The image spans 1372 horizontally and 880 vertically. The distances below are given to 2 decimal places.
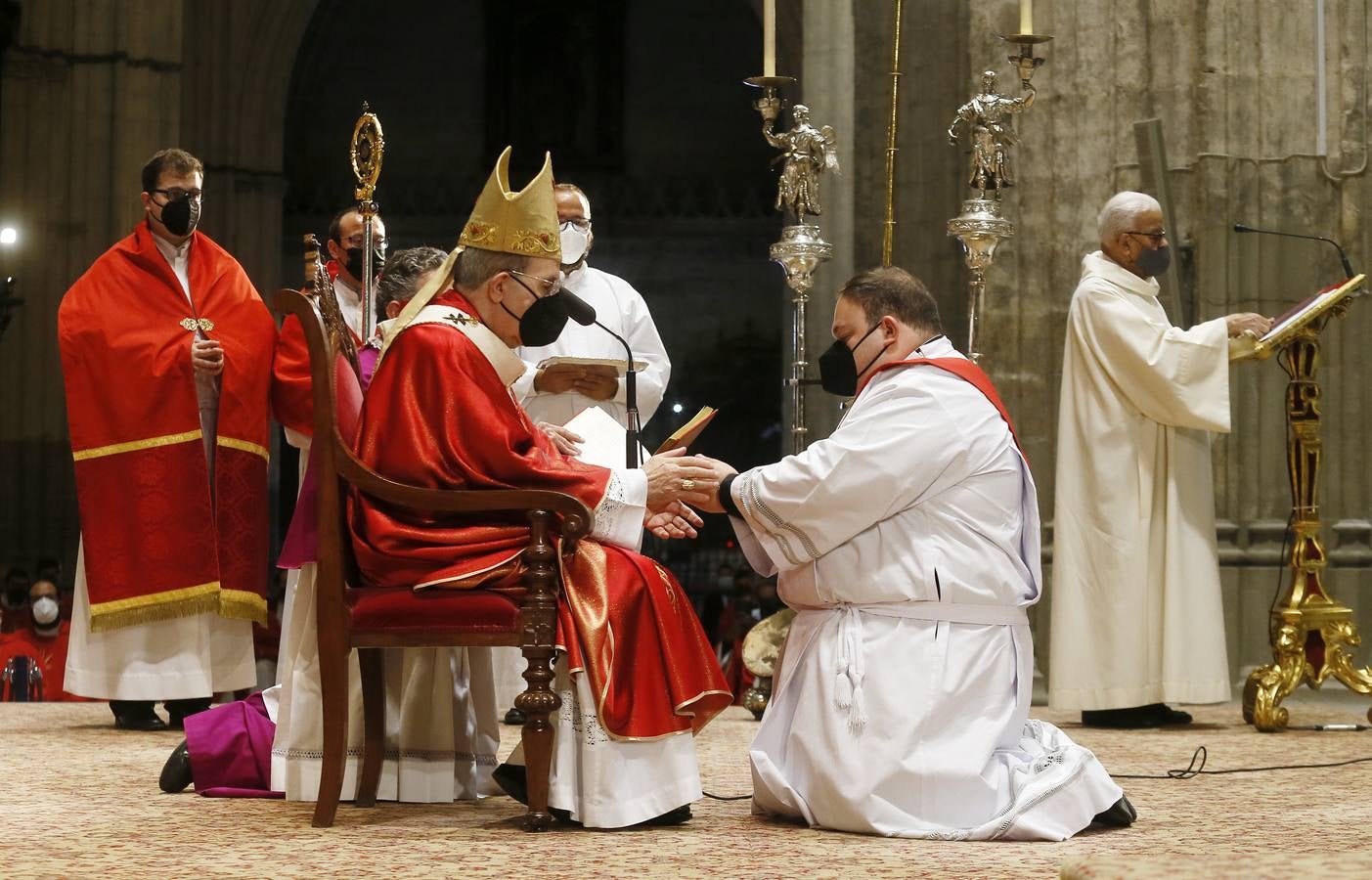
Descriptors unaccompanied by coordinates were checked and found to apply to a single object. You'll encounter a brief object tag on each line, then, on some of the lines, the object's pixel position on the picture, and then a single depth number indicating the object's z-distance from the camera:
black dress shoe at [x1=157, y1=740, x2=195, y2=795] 8.63
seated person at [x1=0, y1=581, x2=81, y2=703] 17.30
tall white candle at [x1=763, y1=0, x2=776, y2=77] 9.80
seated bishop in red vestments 7.36
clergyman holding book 11.80
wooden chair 7.20
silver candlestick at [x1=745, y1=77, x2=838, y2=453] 12.12
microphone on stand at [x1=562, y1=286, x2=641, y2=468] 7.84
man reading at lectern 12.57
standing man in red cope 12.17
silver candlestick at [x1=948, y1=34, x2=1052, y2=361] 11.27
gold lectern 12.43
